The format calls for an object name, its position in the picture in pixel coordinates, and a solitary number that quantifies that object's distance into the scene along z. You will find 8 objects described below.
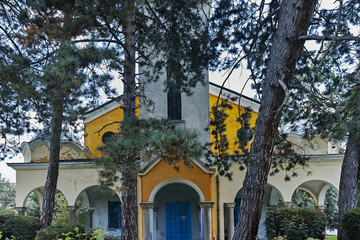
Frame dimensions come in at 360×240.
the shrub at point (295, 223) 8.23
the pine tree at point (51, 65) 7.70
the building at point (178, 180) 14.28
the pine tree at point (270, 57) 7.43
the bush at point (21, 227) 12.09
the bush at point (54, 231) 10.03
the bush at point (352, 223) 7.96
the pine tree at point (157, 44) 10.34
